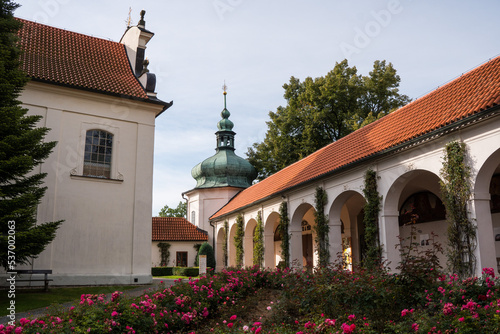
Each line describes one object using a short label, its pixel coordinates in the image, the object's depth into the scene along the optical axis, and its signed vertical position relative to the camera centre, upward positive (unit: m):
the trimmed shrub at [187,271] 29.75 -1.03
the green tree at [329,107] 29.89 +10.11
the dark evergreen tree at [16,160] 10.41 +2.33
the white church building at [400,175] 9.65 +2.42
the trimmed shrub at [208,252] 31.09 +0.26
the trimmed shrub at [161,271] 30.46 -1.03
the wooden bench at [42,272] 12.53 -0.42
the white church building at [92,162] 15.30 +3.51
